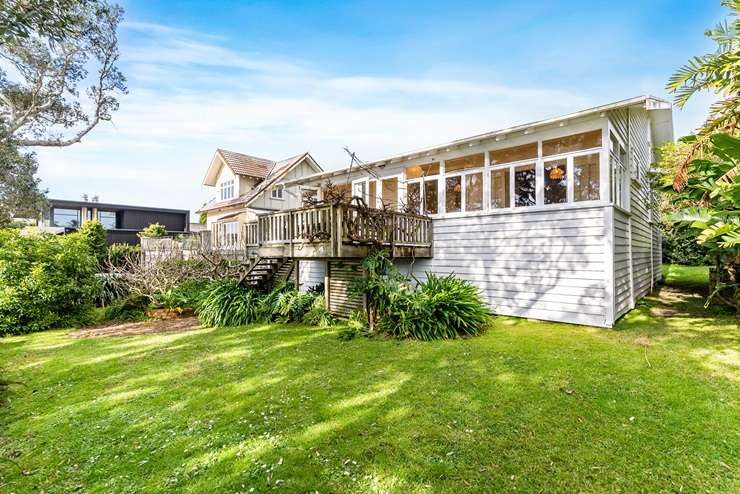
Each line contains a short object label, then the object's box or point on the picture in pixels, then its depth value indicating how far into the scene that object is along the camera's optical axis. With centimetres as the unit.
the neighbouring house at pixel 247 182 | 1794
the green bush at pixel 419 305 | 652
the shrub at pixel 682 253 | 1571
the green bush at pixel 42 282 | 816
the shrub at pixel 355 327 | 677
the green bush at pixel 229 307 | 843
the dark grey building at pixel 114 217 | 2322
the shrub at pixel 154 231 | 2130
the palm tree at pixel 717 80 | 455
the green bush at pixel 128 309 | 966
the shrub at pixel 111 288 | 1078
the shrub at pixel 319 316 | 799
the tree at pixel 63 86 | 946
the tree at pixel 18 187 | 1028
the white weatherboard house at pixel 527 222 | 688
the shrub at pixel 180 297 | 1017
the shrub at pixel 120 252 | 1499
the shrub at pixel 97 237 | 1513
